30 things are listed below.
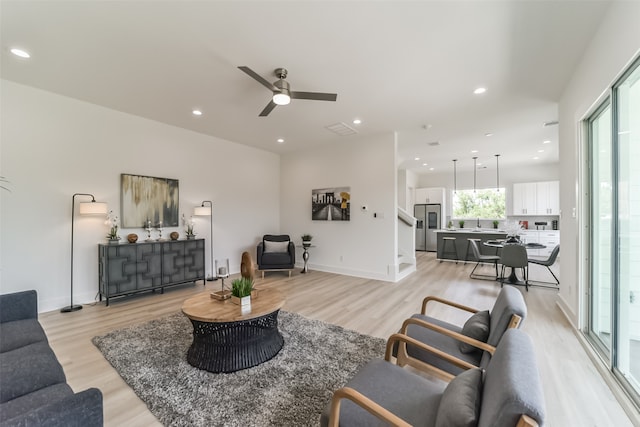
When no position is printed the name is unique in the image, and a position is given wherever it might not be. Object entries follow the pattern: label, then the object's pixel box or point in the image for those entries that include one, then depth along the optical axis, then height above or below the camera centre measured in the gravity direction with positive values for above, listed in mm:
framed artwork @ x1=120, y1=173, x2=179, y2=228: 4230 +244
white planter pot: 2385 -796
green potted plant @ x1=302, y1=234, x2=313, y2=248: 5926 -571
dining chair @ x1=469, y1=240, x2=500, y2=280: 5180 -876
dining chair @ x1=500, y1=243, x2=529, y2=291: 4461 -711
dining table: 4875 -1172
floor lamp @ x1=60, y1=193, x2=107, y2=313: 3593 +82
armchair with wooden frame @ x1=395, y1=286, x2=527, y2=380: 1567 -856
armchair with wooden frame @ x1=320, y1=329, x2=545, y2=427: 790 -747
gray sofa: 929 -846
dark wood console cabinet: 3773 -805
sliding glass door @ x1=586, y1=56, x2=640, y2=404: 1955 -119
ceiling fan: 2846 +1344
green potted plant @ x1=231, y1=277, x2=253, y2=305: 2424 -721
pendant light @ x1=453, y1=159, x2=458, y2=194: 9736 +1138
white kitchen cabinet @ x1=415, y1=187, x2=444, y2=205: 9406 +751
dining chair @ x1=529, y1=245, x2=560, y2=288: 4537 -793
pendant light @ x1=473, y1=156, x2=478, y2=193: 9019 +1398
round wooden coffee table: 2217 -1069
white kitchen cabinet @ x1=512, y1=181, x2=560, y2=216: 8055 +571
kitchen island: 6900 -631
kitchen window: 9109 +447
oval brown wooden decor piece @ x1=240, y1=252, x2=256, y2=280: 2779 -554
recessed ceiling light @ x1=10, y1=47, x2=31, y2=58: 2641 +1670
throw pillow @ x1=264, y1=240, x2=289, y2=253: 5656 -671
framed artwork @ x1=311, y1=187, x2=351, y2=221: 5777 +266
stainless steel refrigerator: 9266 -364
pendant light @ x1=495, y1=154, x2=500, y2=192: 8980 +1279
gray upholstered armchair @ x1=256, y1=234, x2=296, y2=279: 5449 -847
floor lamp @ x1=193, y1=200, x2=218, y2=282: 4984 +53
